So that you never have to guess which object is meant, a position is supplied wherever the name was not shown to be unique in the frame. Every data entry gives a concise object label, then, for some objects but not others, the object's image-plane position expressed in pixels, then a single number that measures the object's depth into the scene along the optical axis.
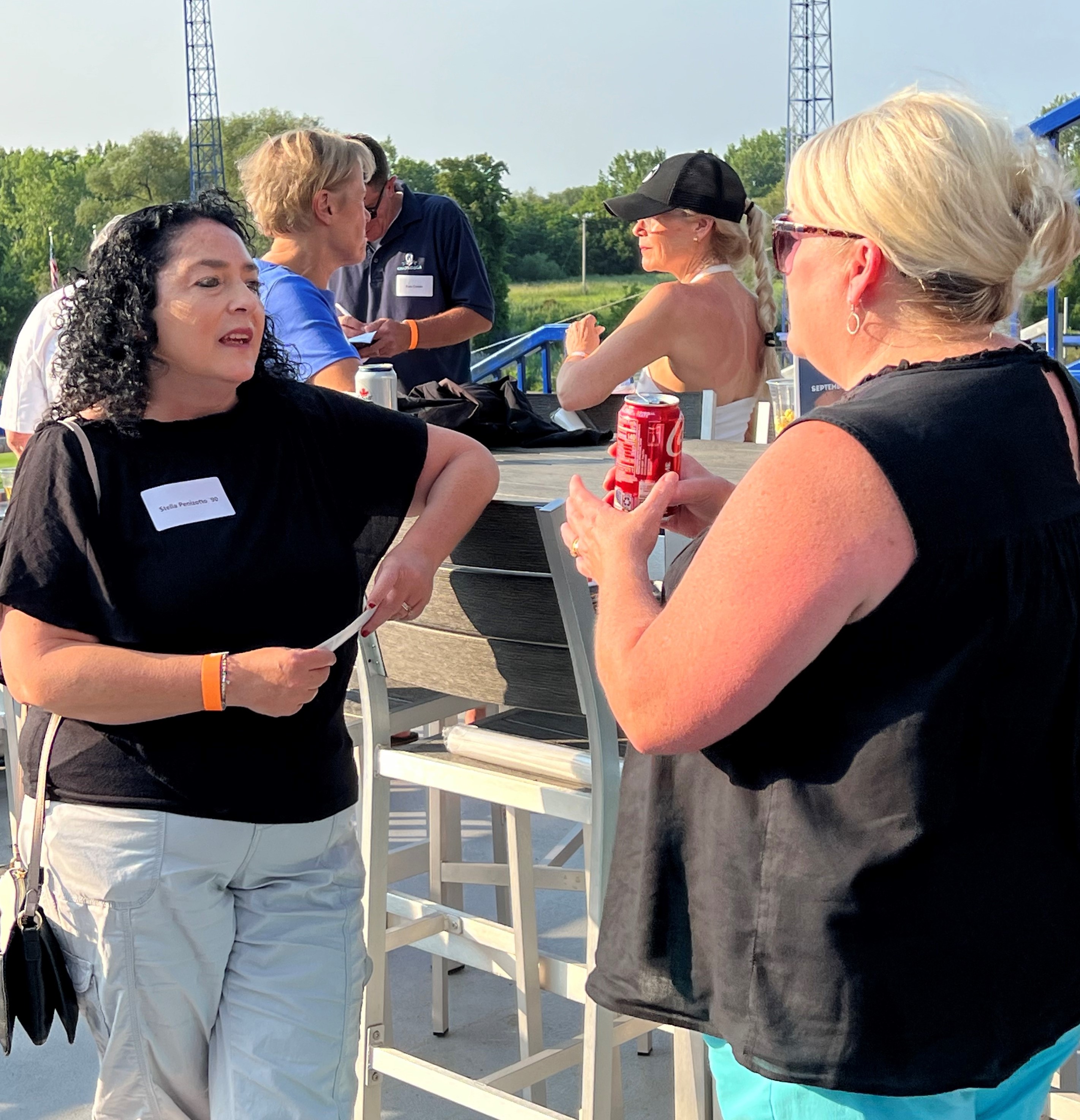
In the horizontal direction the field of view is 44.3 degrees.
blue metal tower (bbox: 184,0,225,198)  55.03
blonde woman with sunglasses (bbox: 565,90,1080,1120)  1.09
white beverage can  2.68
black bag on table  2.70
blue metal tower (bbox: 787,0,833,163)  52.00
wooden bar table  2.31
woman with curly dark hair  1.73
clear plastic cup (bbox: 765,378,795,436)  2.88
